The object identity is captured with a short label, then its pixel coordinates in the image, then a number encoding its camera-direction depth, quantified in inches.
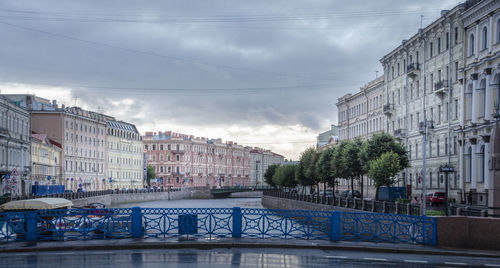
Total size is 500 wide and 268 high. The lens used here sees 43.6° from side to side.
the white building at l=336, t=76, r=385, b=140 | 3154.5
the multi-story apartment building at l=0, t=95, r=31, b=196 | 2647.6
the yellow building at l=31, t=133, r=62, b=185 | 3361.2
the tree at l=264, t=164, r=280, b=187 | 5501.0
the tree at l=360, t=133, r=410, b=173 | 2142.1
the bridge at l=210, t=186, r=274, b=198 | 5802.2
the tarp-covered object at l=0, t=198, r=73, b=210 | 1165.1
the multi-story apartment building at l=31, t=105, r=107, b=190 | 4087.1
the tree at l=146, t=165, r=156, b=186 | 6422.2
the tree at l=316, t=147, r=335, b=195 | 2760.8
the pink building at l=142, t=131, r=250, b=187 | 6619.1
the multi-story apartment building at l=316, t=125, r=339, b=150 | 5464.1
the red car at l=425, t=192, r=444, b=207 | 1982.0
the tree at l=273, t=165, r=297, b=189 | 4104.3
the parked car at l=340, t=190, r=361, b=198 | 2918.3
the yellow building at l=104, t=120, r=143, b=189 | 5123.0
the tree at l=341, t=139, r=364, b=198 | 2389.3
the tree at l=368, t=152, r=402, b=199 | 1959.9
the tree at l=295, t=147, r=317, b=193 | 3127.5
